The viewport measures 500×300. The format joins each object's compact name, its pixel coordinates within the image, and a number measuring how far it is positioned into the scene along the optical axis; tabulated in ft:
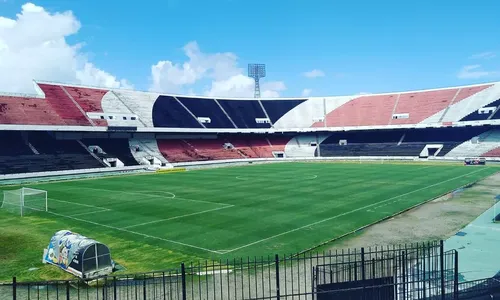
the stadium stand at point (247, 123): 198.72
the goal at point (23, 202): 92.12
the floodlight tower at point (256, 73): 364.38
